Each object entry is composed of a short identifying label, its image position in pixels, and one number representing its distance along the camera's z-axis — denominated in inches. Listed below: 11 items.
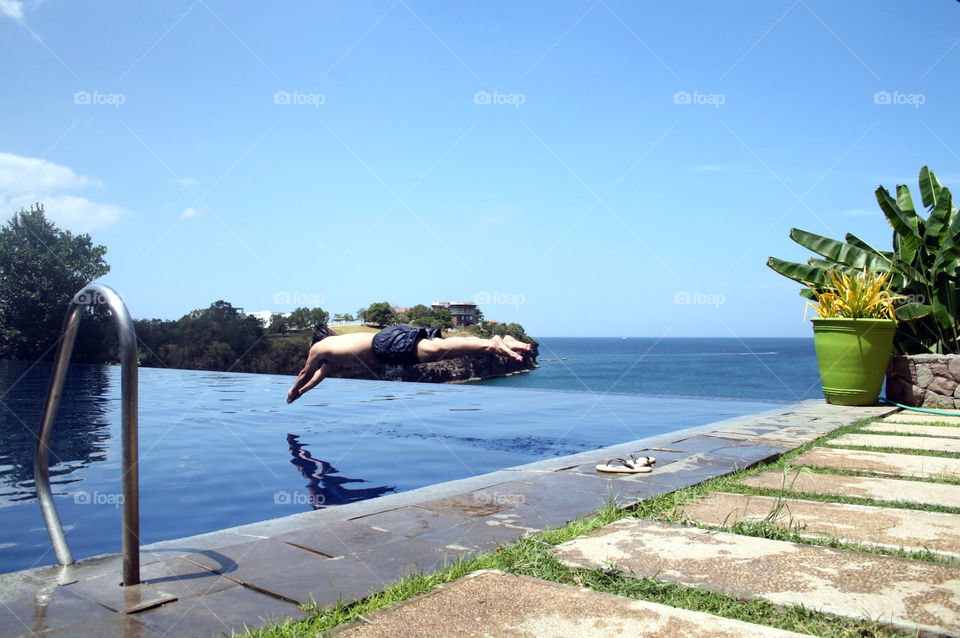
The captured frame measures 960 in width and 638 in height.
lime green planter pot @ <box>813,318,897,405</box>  260.2
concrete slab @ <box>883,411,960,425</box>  233.1
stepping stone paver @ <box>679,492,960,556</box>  89.4
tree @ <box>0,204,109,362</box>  1322.6
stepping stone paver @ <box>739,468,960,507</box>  116.2
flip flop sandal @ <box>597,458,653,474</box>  134.7
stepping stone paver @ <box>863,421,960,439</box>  200.9
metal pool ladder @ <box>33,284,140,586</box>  68.5
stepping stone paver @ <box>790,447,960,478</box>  140.1
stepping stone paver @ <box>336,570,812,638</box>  58.0
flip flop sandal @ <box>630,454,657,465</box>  139.4
